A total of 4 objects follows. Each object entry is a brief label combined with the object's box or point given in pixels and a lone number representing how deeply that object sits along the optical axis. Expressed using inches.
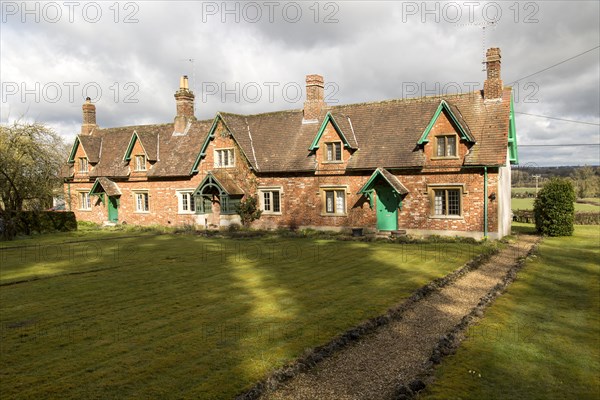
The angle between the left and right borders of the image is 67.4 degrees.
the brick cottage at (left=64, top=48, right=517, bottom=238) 1010.7
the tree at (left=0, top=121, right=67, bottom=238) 1148.5
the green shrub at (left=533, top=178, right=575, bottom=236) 1076.5
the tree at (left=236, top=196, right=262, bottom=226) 1268.5
